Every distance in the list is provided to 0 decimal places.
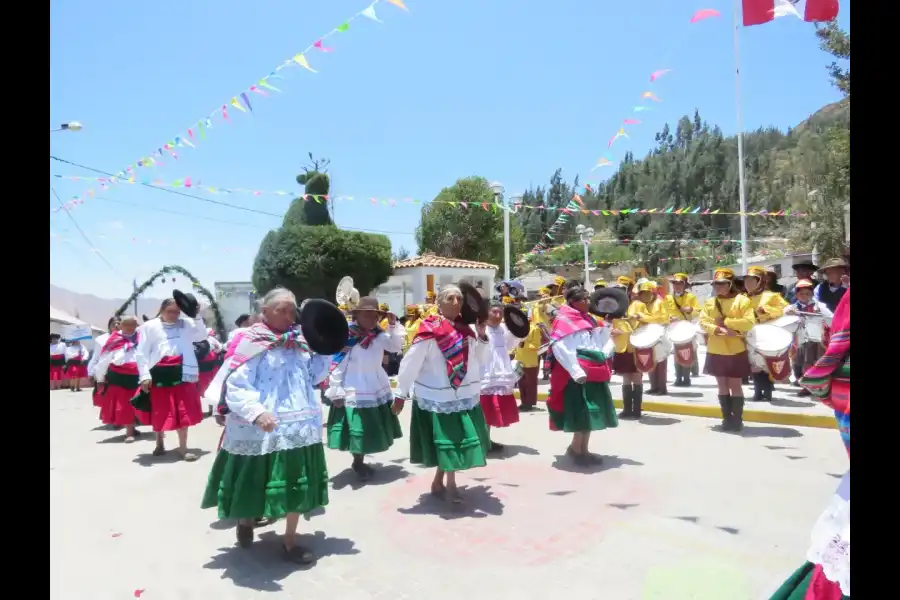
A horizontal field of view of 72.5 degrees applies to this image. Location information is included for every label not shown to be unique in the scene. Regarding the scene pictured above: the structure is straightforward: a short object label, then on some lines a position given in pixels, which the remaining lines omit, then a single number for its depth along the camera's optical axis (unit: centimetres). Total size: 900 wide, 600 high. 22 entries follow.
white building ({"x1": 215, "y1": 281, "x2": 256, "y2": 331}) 3120
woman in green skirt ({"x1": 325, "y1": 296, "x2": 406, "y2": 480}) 618
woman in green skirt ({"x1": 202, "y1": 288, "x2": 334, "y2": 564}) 402
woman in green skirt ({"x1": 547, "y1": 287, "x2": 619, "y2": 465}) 618
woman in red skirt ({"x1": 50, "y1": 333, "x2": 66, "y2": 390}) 1688
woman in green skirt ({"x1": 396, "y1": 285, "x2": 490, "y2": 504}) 512
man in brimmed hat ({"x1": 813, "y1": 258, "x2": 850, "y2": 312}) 798
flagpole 1667
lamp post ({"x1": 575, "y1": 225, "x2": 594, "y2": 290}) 2339
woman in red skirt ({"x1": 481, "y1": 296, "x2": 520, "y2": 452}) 706
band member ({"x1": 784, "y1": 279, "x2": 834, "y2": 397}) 934
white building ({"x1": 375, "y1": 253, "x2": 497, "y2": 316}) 3028
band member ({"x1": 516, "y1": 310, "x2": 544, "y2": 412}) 1000
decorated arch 1666
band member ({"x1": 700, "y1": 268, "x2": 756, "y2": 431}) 747
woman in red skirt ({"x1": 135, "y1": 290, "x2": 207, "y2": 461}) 729
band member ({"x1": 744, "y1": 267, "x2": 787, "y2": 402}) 759
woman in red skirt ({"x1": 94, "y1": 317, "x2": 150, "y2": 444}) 878
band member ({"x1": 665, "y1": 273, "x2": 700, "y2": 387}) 957
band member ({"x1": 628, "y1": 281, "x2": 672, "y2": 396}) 902
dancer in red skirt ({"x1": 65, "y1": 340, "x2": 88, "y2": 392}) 1731
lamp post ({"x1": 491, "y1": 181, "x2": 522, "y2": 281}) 1689
